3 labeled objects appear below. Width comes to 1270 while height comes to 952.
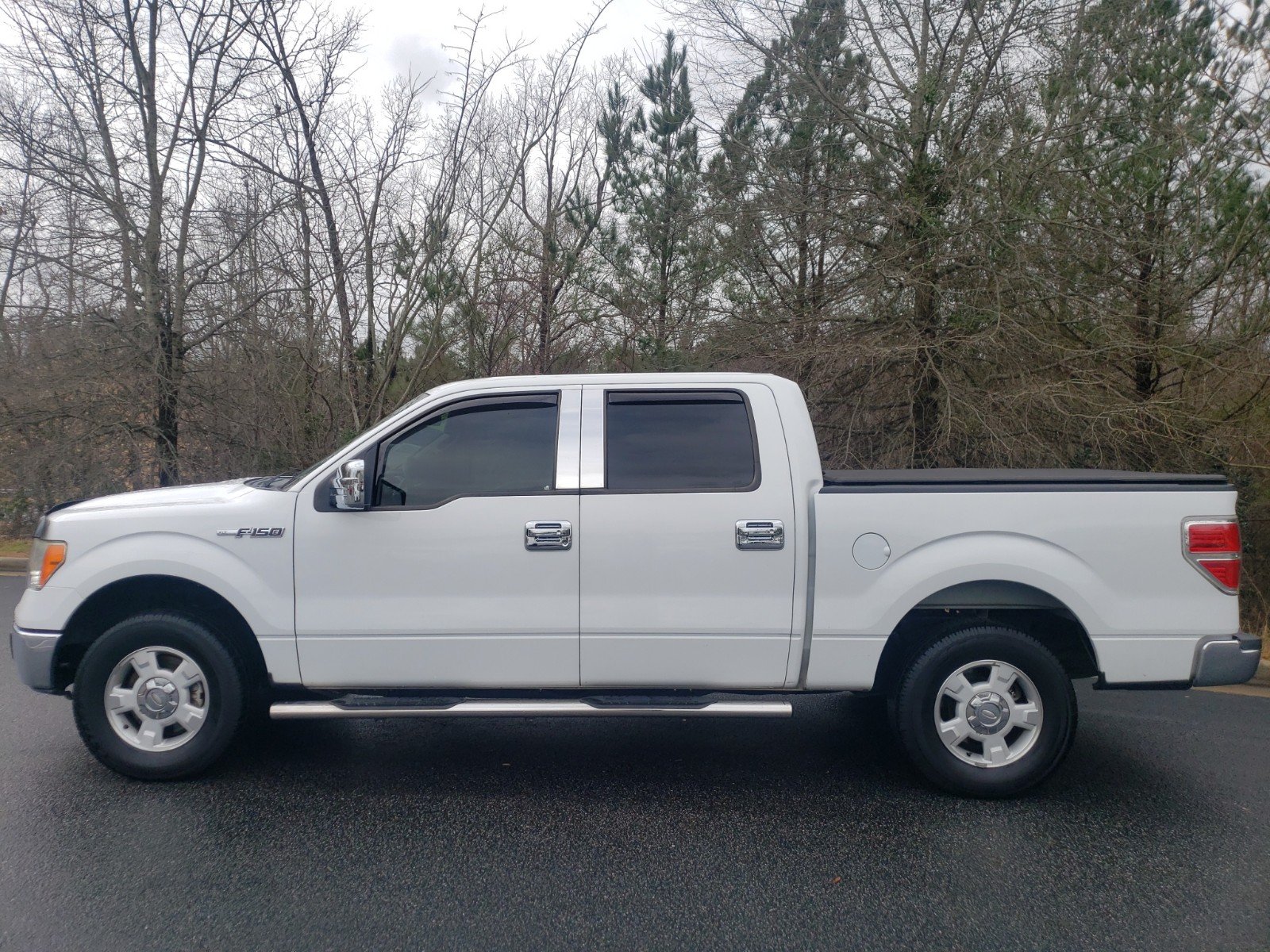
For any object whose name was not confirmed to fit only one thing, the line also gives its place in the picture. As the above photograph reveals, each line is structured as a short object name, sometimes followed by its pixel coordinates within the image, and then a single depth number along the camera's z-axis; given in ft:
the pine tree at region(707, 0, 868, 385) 34.60
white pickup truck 14.15
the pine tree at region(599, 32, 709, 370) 46.16
